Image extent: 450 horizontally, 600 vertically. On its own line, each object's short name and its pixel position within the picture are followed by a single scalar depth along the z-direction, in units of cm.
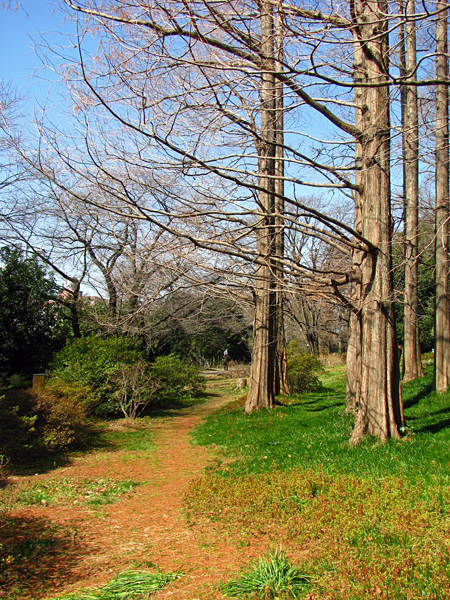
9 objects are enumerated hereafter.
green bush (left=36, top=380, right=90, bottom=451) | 877
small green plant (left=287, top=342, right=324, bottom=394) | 1748
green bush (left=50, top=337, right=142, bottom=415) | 1288
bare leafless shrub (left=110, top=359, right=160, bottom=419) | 1290
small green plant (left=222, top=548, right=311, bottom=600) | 338
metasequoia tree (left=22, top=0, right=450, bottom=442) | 572
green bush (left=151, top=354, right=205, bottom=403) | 1722
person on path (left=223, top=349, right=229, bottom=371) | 3170
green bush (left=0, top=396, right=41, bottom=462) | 774
